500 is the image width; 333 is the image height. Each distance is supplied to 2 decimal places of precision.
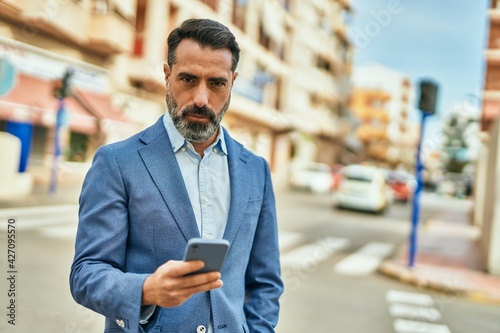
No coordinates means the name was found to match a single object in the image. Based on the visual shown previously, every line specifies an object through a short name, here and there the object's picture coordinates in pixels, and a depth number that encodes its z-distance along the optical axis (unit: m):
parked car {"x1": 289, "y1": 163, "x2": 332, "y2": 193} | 26.22
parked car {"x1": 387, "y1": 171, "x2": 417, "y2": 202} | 26.58
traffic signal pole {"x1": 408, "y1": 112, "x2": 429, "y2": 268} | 8.07
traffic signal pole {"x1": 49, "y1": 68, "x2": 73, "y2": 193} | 11.62
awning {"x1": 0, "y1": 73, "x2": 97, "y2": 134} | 10.84
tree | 44.34
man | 1.26
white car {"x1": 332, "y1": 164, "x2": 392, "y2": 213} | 17.38
